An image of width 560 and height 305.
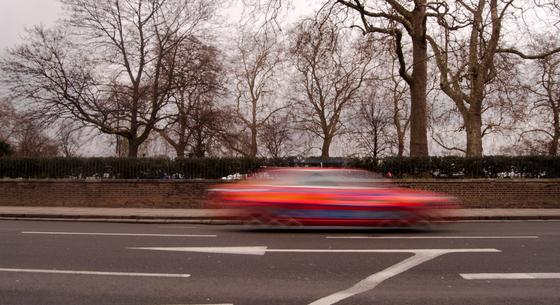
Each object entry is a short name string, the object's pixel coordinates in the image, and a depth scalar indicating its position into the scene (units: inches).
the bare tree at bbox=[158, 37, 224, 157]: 1148.5
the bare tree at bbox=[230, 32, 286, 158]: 2006.6
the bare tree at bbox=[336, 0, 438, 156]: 934.4
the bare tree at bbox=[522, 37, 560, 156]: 1856.3
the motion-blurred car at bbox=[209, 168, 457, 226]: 480.4
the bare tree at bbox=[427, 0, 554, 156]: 910.4
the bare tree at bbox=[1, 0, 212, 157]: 1120.2
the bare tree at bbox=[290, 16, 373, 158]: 1914.4
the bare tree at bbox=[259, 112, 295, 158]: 2101.4
